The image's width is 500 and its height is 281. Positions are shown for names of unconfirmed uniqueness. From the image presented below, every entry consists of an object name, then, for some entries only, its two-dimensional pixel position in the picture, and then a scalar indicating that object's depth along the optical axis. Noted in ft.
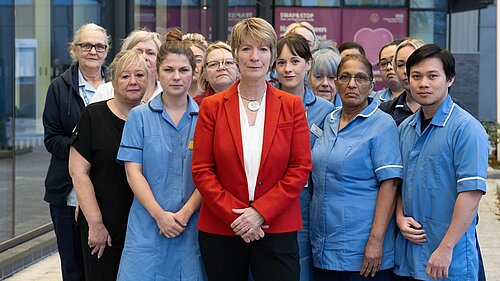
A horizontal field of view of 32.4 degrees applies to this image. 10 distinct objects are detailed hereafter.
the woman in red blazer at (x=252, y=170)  13.66
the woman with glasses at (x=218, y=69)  18.33
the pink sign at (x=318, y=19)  67.46
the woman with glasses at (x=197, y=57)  19.44
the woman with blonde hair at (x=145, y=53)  17.06
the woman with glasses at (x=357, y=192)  14.38
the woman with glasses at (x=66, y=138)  17.81
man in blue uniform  13.26
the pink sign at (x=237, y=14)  54.81
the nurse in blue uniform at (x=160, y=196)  14.55
